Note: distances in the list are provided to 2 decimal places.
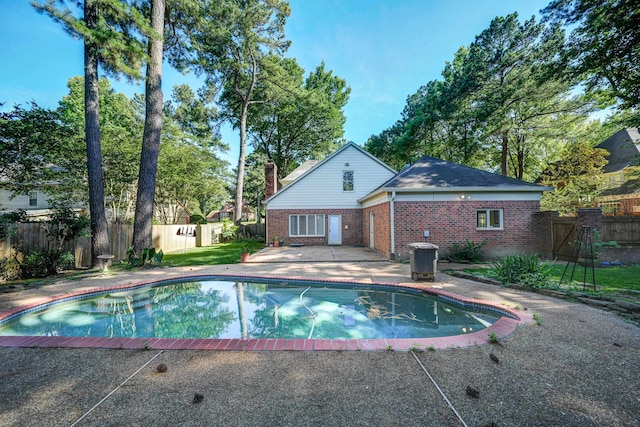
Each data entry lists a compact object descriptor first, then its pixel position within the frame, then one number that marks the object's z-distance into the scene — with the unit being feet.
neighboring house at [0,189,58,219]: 65.52
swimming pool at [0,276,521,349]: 14.73
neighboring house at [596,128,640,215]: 56.65
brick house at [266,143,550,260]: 35.91
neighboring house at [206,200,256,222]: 205.46
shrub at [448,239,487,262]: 34.42
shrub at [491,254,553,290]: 20.85
